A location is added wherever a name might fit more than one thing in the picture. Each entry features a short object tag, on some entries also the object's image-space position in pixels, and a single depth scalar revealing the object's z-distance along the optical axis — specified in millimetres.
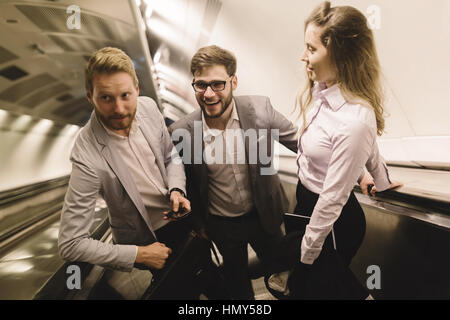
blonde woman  1047
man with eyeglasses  1812
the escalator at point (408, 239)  1355
